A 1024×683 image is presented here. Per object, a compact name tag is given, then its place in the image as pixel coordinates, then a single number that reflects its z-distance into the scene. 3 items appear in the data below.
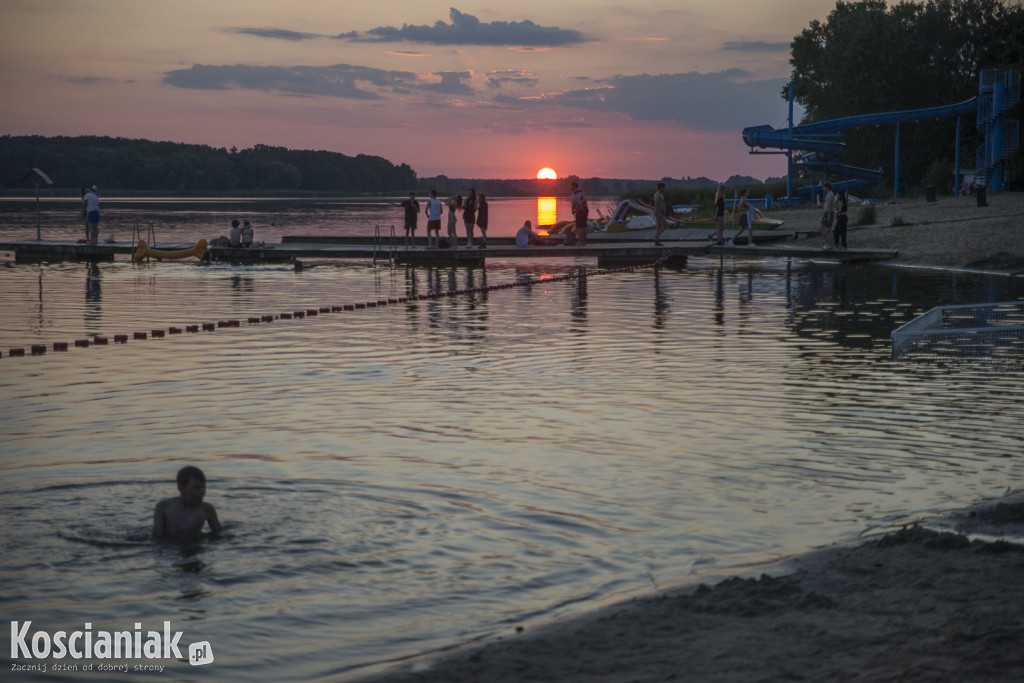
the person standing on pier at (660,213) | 37.19
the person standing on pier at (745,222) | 35.81
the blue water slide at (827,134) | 59.06
